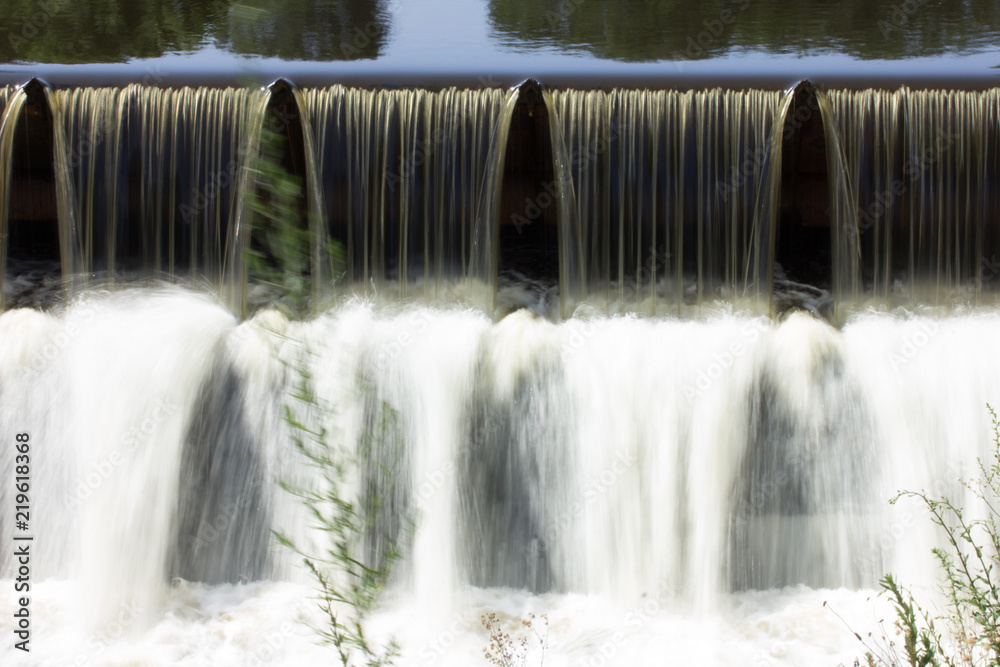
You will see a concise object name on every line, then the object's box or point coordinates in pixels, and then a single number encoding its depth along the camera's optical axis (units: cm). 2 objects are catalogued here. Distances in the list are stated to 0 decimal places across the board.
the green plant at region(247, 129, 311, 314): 818
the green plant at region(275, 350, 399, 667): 924
